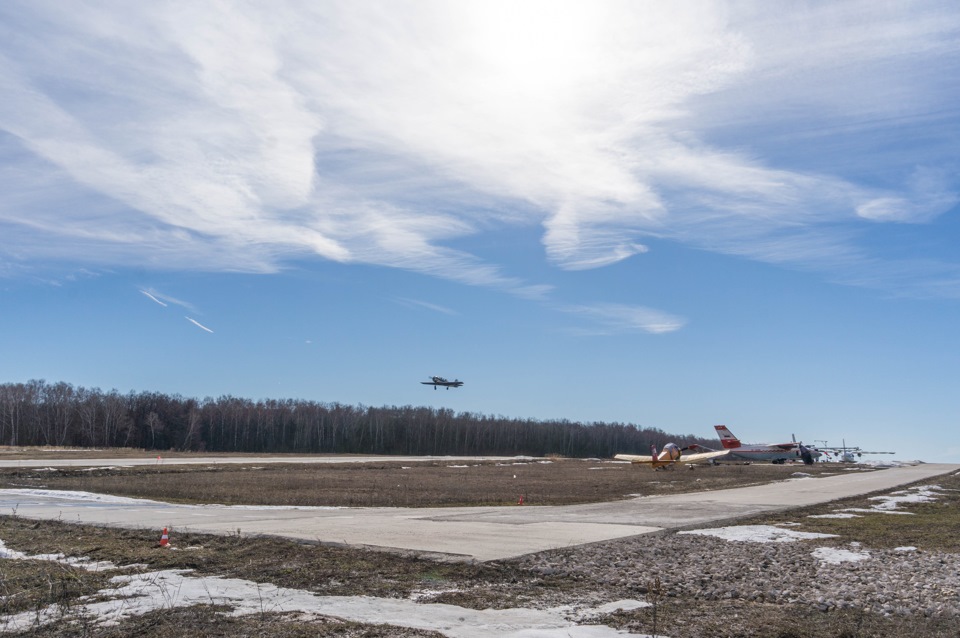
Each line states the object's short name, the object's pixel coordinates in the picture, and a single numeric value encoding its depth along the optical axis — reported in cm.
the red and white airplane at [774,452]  8275
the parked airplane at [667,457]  5556
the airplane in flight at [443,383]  10025
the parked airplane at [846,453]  12900
